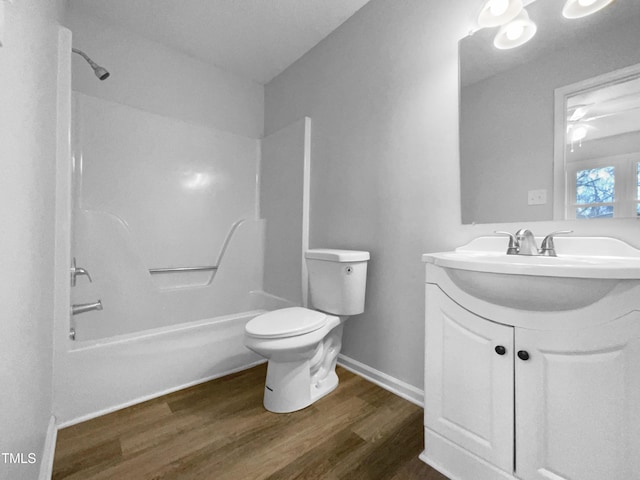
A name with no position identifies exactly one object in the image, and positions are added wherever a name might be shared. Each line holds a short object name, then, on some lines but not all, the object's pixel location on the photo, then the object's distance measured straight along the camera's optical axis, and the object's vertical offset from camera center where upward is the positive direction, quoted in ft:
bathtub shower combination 4.67 -0.39
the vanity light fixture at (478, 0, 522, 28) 3.77 +3.15
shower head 5.05 +3.12
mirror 3.29 +1.93
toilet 4.33 -1.49
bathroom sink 2.28 -0.29
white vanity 2.29 -1.20
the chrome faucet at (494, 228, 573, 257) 3.43 -0.04
